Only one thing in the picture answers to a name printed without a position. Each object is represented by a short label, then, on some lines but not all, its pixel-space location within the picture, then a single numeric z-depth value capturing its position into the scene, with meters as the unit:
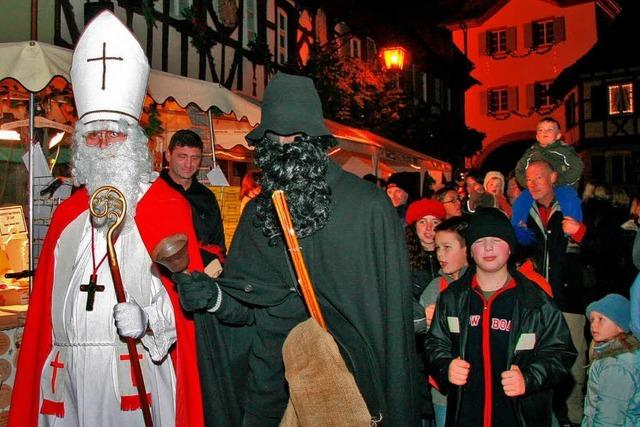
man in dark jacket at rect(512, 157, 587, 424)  5.82
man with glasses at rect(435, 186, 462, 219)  7.79
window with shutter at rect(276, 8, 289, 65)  16.72
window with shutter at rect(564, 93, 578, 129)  39.78
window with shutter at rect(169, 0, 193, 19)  12.70
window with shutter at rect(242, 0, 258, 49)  15.25
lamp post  17.14
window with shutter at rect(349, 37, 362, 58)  21.70
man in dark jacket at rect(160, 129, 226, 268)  6.08
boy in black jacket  3.83
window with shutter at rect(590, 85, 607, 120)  36.59
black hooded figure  3.05
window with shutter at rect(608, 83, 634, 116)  35.28
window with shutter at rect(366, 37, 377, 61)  22.89
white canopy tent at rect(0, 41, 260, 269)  5.53
